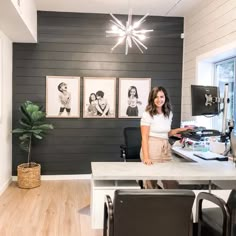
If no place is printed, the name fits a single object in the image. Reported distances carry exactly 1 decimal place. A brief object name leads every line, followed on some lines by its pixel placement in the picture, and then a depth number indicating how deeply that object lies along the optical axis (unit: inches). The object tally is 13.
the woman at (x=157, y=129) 123.7
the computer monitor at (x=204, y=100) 132.6
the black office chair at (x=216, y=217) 77.4
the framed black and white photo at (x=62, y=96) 210.4
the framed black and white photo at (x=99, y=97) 213.9
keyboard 135.9
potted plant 191.9
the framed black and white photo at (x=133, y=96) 216.7
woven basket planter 192.7
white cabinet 103.7
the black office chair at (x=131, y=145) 185.6
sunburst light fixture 153.3
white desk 99.8
